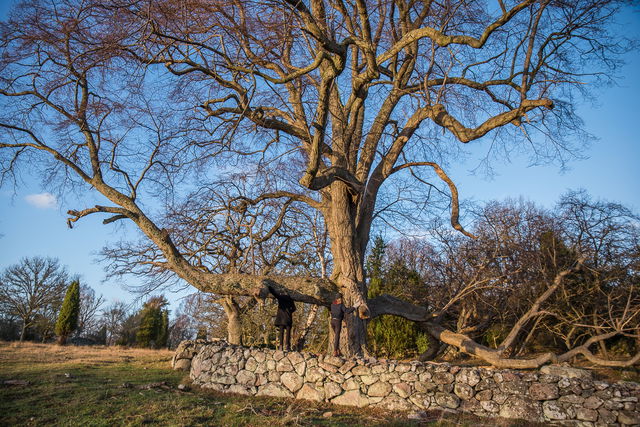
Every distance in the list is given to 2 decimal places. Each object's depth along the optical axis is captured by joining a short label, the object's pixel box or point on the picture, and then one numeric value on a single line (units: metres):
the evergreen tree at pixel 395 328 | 14.70
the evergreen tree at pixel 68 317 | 23.75
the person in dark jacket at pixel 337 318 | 8.20
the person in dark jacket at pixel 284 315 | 8.60
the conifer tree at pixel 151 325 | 26.97
